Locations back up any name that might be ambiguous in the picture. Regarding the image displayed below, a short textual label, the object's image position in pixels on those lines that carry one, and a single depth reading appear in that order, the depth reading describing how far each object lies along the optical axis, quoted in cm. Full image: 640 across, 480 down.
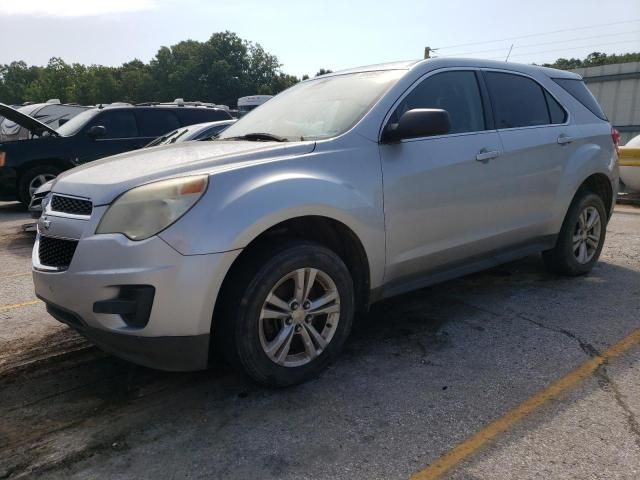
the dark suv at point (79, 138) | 874
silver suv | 255
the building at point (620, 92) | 1945
